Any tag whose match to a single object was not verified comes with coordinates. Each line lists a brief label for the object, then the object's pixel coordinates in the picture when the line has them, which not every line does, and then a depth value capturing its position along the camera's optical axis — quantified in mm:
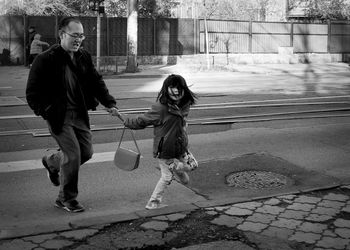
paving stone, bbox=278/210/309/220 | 4801
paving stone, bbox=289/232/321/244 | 4258
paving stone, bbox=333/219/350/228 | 4598
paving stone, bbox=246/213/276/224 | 4711
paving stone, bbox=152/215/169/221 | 4699
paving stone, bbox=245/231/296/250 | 4117
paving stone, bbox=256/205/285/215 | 4930
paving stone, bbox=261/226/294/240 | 4344
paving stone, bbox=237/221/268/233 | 4488
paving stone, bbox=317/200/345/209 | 5113
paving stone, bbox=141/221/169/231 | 4489
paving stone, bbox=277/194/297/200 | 5359
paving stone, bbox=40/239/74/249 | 4094
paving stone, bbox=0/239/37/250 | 4043
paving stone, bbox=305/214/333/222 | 4742
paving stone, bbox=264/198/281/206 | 5191
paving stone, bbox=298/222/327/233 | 4473
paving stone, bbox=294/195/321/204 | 5266
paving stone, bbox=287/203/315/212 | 5033
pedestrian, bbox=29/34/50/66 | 21516
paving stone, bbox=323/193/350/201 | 5344
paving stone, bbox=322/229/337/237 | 4367
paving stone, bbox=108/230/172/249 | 4148
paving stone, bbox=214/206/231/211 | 4992
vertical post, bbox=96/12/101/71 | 20611
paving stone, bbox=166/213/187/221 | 4727
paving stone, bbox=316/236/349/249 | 4137
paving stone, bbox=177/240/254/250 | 4105
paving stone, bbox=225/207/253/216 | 4875
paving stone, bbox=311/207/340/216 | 4904
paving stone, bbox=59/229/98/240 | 4302
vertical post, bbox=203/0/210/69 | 25281
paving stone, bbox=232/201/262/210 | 5055
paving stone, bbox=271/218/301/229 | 4578
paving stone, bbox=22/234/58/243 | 4203
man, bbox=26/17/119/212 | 4656
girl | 4785
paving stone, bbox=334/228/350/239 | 4348
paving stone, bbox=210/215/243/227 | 4611
